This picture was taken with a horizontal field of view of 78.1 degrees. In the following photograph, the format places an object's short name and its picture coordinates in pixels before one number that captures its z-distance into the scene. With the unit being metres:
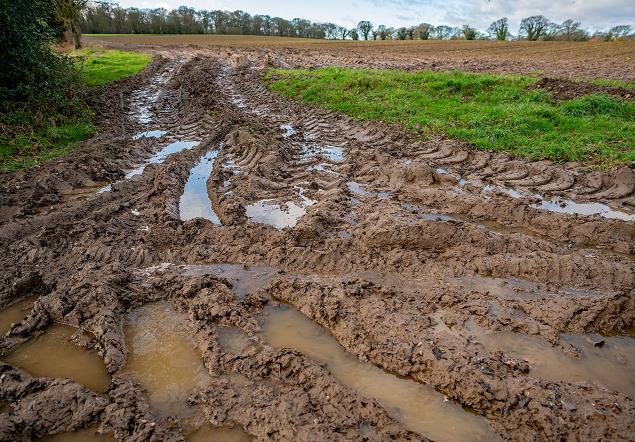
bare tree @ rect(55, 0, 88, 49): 28.06
